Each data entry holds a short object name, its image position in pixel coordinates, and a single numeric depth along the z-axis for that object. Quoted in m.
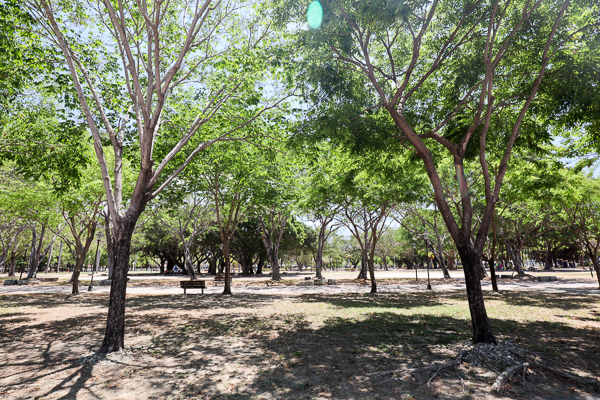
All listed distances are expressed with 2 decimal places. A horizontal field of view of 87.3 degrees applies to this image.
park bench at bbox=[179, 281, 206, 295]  18.76
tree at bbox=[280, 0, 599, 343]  6.73
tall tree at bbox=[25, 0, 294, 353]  6.66
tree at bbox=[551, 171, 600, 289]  15.11
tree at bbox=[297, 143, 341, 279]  16.05
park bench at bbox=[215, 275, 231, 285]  28.20
